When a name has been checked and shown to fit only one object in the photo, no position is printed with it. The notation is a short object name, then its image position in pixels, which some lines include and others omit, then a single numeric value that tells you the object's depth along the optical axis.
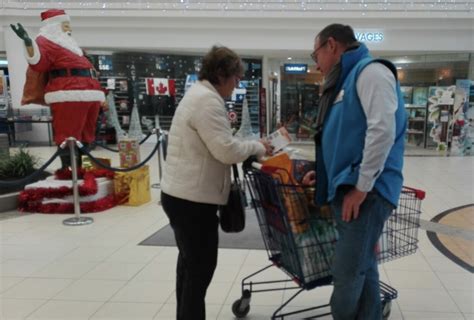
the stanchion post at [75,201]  4.38
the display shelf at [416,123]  11.30
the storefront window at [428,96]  9.81
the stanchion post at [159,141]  5.81
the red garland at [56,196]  4.89
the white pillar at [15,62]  10.08
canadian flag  6.66
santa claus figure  4.78
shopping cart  1.89
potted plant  5.08
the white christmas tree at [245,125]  11.34
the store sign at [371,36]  9.52
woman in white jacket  1.79
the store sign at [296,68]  13.02
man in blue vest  1.51
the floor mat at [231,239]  3.69
